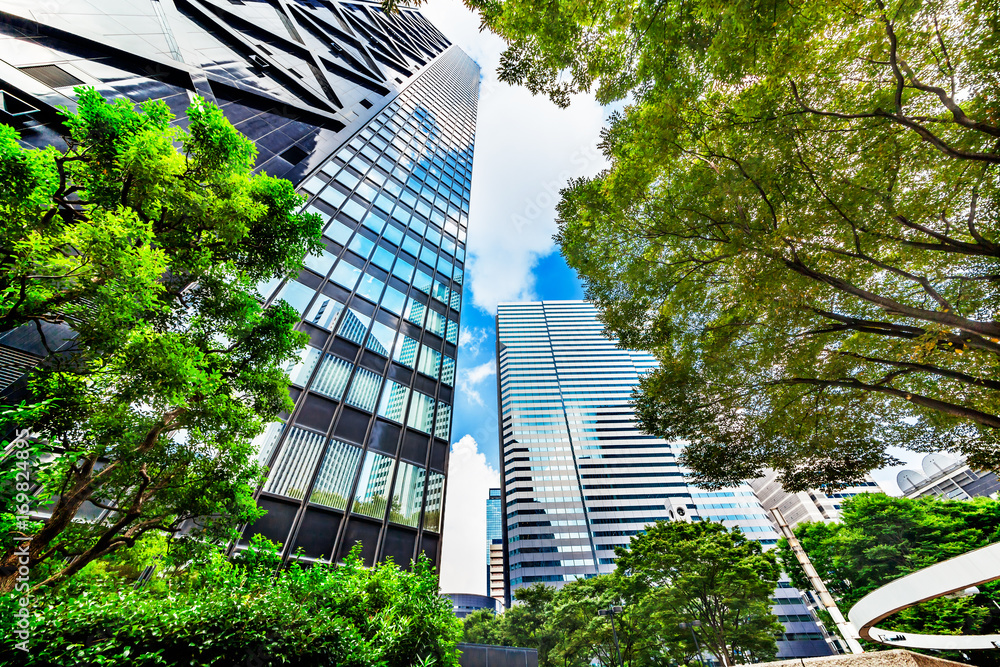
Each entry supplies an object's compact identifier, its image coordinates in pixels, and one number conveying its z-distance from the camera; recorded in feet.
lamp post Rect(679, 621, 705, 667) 65.16
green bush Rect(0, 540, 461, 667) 10.38
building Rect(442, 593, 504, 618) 247.91
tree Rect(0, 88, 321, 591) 12.75
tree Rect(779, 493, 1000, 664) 57.93
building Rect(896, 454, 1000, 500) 168.04
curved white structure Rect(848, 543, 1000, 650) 26.66
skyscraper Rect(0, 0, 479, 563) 27.99
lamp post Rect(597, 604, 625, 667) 70.91
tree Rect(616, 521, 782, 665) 59.36
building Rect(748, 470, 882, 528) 207.72
